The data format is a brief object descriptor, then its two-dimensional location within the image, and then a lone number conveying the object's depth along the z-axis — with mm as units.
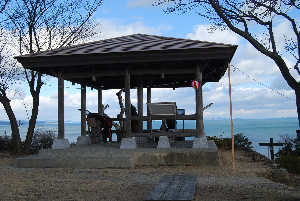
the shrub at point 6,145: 18422
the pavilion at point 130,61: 11047
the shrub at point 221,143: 18047
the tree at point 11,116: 17078
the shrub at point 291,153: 12499
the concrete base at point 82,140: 13664
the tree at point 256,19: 11656
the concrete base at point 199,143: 11461
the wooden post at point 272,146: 17766
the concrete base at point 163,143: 11594
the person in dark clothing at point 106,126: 13680
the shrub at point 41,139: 19306
